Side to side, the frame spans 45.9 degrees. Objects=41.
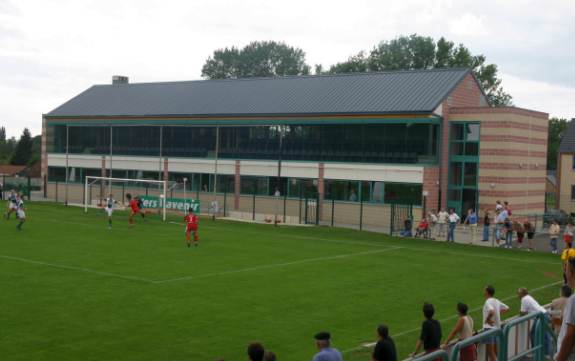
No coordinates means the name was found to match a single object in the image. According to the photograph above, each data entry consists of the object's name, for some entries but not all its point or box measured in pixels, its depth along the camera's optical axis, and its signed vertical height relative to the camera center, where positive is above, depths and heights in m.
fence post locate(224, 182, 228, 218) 50.38 -1.82
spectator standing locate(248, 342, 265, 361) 9.46 -2.51
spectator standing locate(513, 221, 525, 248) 35.53 -2.67
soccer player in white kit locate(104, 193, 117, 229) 38.78 -2.32
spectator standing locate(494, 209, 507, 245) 37.16 -2.43
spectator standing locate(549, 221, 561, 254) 34.41 -2.64
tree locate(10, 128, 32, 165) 108.50 +2.08
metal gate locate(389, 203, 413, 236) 41.66 -2.45
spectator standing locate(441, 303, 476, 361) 12.85 -2.81
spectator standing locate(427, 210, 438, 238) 40.25 -2.55
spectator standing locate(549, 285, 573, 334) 13.46 -2.60
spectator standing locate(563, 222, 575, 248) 30.50 -2.37
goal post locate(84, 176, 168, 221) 45.82 -1.70
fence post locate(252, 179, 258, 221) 48.25 -2.60
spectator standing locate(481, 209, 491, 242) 38.22 -2.77
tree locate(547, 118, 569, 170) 104.44 +7.12
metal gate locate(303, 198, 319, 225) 46.38 -2.65
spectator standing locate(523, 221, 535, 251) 35.03 -2.59
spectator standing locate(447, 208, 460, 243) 37.84 -2.66
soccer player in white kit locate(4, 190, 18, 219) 41.50 -2.47
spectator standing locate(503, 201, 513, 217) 39.75 -1.68
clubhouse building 45.62 +2.51
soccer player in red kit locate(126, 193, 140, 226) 40.06 -2.33
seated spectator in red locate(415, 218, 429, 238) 39.56 -2.98
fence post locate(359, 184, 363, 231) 42.91 -2.36
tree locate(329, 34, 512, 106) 86.31 +15.59
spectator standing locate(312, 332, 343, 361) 10.30 -2.70
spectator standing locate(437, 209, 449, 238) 40.19 -2.54
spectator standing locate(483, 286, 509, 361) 13.77 -2.73
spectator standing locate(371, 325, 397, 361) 10.66 -2.75
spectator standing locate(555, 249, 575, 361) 7.42 -1.65
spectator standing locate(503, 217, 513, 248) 35.71 -2.72
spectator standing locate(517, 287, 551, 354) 13.84 -2.53
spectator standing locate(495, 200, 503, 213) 41.05 -1.63
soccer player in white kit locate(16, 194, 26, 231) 36.50 -2.69
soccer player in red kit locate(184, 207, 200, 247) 31.70 -2.52
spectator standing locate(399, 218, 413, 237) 40.16 -3.08
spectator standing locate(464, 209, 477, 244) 38.53 -2.56
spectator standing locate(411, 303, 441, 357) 12.20 -2.84
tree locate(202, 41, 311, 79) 116.81 +19.07
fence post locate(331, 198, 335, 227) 45.01 -2.19
